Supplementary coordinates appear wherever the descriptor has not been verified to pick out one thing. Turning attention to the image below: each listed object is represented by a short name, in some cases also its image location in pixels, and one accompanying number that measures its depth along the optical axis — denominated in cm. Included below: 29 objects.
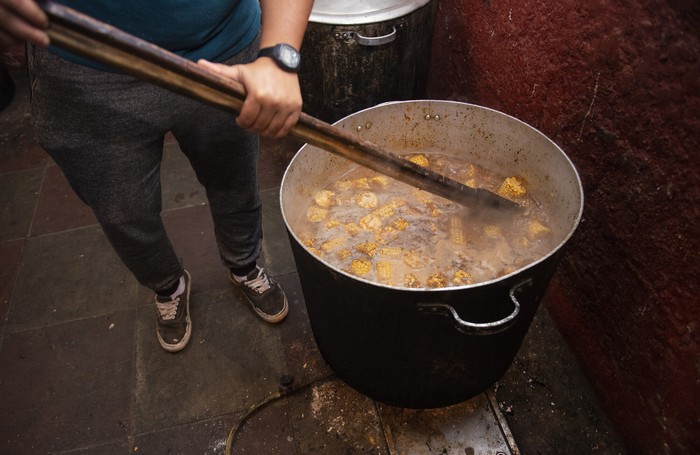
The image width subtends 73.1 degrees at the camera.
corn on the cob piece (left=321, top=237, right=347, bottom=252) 192
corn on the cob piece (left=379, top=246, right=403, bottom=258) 187
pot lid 248
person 129
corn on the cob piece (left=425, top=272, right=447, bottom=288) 175
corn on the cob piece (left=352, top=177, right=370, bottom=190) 220
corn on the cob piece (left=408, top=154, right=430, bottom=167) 222
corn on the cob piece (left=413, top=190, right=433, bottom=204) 211
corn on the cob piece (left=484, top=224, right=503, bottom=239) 193
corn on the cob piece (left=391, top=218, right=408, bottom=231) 198
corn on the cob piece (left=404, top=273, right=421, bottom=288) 176
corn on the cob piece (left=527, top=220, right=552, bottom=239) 191
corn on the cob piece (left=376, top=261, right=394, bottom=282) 179
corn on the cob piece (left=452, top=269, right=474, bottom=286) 176
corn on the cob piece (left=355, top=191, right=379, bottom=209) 210
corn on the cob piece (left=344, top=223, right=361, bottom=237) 198
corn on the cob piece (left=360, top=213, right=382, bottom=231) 199
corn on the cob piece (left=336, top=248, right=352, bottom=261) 188
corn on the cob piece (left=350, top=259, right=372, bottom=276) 180
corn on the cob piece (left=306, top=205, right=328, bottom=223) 204
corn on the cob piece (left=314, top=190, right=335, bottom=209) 208
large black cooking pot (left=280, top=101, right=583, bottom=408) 139
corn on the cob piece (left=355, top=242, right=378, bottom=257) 190
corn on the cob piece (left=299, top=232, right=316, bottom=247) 195
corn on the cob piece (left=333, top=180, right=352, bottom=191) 219
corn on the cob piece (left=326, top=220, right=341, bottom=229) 201
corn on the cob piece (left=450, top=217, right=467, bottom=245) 191
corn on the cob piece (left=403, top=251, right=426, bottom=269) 182
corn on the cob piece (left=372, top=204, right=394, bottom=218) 204
